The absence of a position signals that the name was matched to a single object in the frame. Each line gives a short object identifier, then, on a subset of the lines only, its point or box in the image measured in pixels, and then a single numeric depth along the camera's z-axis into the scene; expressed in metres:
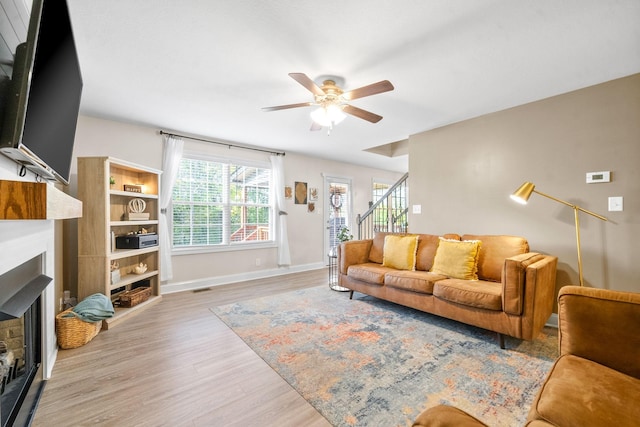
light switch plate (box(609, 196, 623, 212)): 2.45
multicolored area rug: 1.58
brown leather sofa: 2.13
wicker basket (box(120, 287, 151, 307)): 3.03
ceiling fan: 2.00
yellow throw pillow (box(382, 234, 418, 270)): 3.26
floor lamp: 2.45
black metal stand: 3.95
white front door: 5.86
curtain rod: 3.90
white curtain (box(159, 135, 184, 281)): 3.76
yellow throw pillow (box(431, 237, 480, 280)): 2.74
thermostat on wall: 2.51
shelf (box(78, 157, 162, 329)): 2.79
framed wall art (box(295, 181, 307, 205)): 5.34
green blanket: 2.32
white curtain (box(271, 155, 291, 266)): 4.97
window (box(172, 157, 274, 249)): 4.11
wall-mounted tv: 0.89
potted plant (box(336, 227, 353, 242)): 4.27
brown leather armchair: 0.88
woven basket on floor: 2.22
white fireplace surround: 1.01
